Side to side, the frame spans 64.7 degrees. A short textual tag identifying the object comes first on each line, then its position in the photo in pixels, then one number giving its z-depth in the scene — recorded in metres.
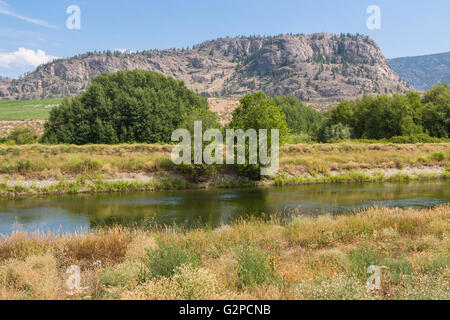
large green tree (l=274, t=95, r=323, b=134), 87.31
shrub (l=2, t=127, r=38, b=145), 57.09
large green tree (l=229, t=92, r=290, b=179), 34.28
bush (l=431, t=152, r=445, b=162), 40.93
